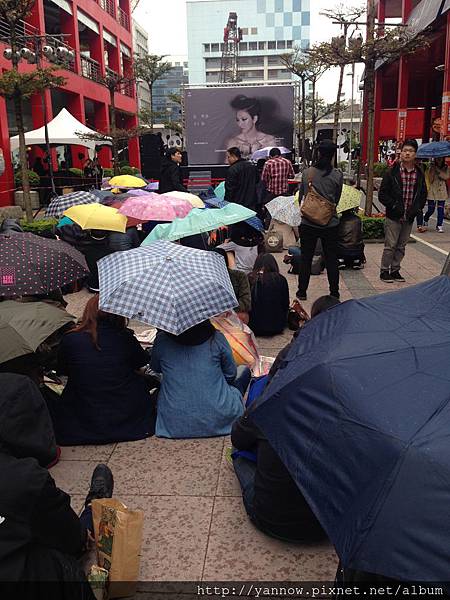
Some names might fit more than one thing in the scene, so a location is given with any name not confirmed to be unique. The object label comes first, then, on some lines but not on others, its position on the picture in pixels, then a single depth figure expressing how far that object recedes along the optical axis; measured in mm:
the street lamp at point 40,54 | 13078
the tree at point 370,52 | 11820
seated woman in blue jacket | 4141
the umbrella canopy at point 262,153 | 19469
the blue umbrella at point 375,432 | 1631
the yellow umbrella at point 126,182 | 11766
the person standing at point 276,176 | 12695
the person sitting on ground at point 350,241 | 9102
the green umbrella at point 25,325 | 3471
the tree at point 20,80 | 11648
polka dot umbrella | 4559
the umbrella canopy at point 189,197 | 7741
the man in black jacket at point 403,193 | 8102
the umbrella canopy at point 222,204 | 7032
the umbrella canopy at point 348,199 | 8875
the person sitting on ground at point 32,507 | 2078
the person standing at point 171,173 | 10469
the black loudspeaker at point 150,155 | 23609
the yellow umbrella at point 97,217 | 7109
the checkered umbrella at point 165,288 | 3857
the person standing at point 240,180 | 9406
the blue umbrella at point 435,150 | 12367
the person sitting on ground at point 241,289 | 5941
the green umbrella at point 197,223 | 5684
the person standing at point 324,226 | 7109
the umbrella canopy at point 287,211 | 8977
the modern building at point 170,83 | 140625
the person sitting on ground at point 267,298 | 6246
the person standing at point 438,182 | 12703
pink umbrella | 6852
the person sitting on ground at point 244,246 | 7422
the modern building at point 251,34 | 113750
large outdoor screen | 21333
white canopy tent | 21031
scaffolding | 82119
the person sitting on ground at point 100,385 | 4070
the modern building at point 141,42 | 96231
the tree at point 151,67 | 45906
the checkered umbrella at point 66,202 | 8331
